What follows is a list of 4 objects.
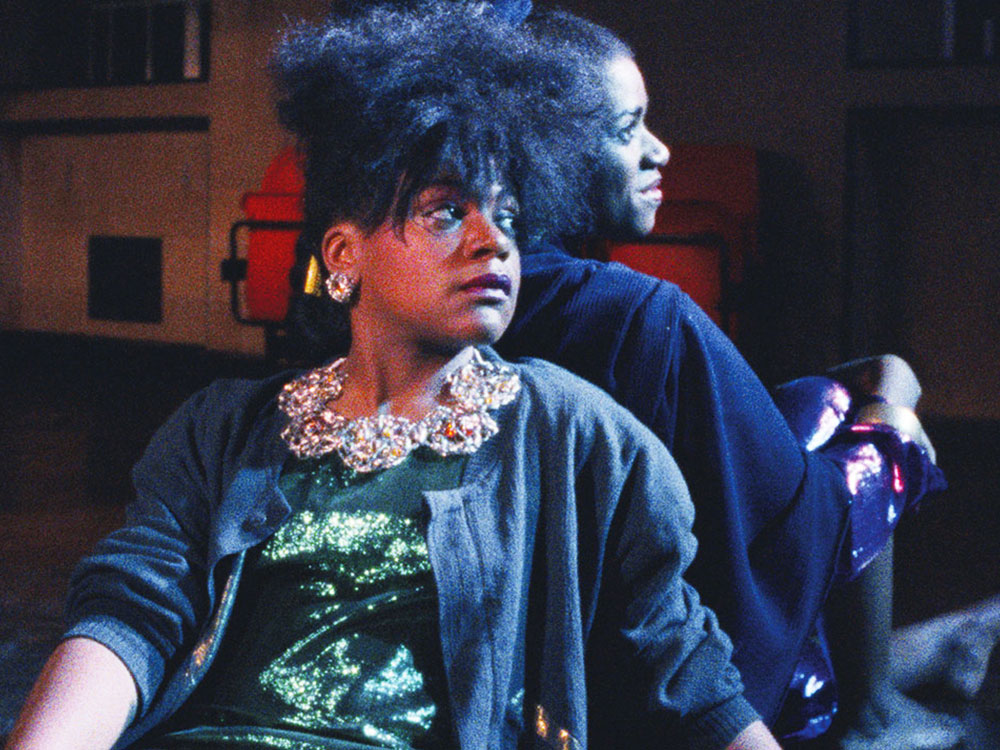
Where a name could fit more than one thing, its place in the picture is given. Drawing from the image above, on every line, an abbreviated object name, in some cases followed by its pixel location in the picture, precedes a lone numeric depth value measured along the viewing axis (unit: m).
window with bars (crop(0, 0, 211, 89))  14.71
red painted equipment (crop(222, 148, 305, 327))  10.34
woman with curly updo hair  2.68
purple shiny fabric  3.18
